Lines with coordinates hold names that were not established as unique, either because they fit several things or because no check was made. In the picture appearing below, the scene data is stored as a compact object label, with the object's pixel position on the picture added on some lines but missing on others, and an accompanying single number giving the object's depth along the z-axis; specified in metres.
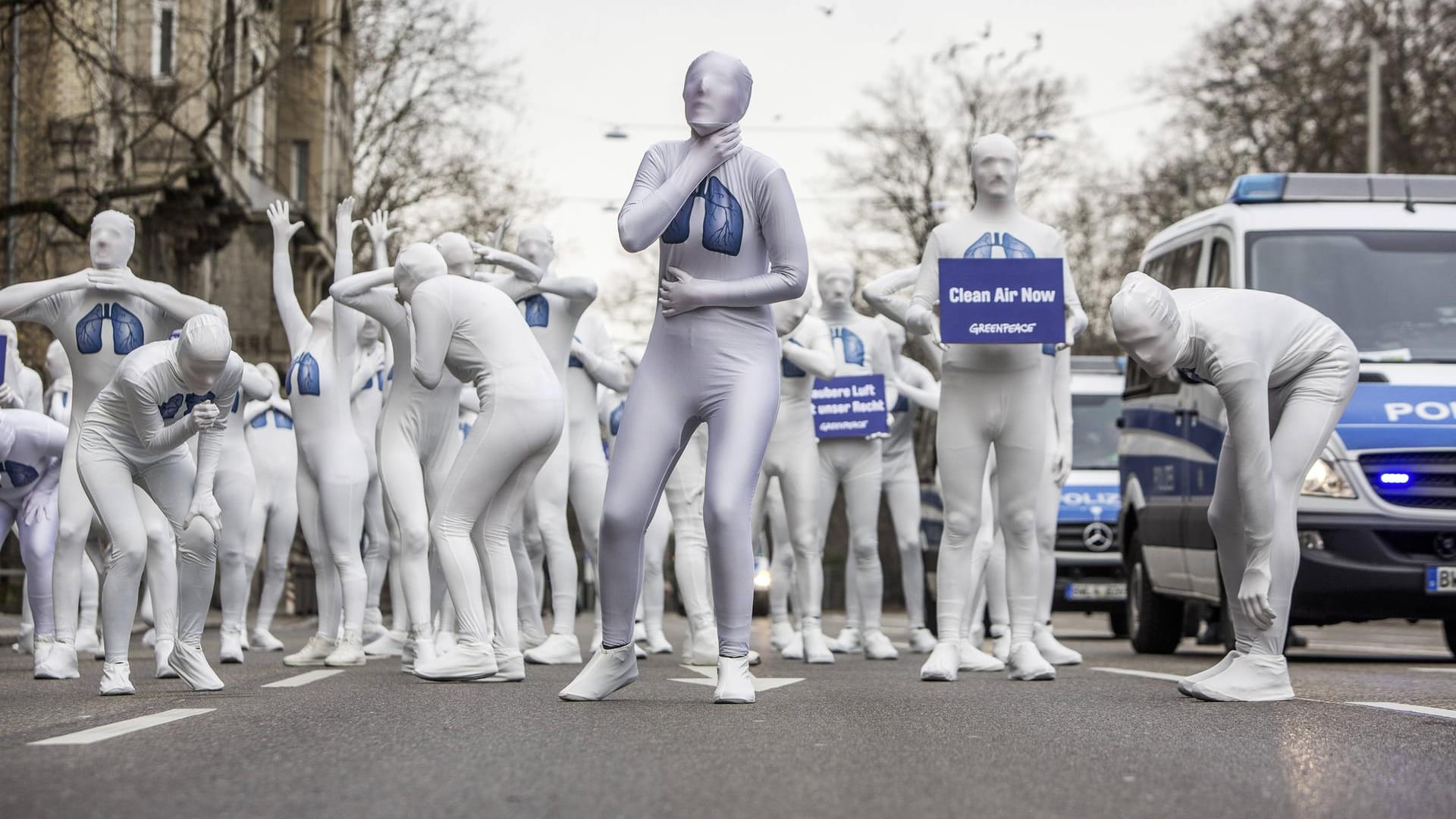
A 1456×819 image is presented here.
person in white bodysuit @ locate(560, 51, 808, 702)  8.17
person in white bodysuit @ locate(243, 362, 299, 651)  16.22
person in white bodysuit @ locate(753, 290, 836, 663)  13.33
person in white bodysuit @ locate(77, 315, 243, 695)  9.05
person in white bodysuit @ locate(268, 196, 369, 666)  12.28
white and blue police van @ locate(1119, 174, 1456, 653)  12.30
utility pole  34.56
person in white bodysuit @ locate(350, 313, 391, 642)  14.54
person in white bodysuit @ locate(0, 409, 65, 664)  12.16
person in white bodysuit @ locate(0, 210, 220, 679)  10.61
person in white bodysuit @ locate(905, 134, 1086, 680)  10.37
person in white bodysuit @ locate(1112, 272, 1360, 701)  8.28
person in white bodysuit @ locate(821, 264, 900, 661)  14.23
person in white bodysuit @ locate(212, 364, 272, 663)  14.01
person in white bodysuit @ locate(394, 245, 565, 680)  9.70
